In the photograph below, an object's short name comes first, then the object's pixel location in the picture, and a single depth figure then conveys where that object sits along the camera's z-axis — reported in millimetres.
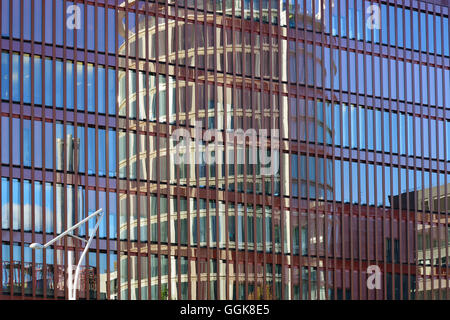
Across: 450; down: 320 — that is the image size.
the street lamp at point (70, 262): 34966
